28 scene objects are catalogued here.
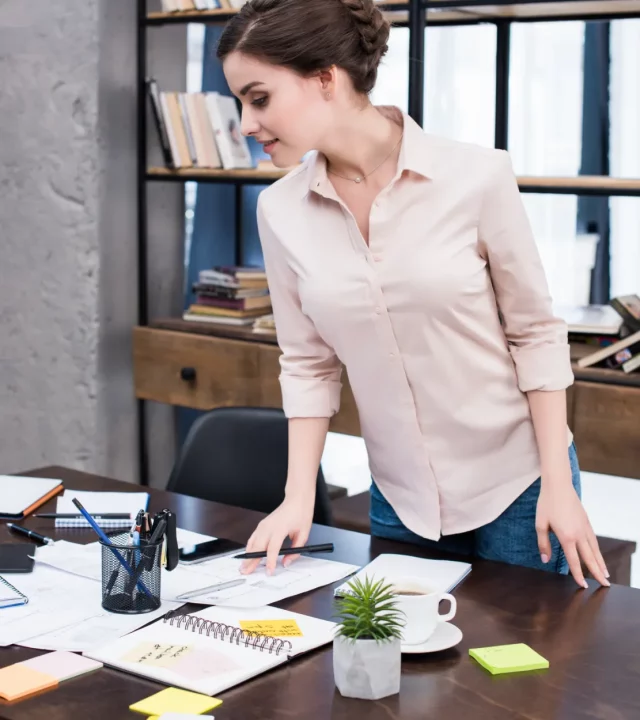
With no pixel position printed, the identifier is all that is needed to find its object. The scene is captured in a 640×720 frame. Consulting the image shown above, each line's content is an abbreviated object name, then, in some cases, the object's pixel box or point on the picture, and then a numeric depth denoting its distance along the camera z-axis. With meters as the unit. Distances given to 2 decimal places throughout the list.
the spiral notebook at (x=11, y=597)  2.48
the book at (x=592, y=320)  4.02
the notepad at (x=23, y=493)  2.94
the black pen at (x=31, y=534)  2.78
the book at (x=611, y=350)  3.87
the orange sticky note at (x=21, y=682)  2.21
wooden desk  2.16
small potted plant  2.17
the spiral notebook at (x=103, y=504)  2.88
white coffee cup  2.27
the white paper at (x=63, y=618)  2.36
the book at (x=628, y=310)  3.94
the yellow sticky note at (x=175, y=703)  2.16
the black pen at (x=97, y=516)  2.89
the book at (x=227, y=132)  4.76
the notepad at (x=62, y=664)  2.26
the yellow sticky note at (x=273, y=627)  2.35
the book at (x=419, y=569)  2.53
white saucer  2.28
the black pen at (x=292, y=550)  2.62
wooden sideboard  3.80
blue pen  2.43
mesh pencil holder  2.43
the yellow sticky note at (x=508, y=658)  2.25
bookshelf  3.83
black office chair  3.34
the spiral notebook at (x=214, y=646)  2.24
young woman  2.60
